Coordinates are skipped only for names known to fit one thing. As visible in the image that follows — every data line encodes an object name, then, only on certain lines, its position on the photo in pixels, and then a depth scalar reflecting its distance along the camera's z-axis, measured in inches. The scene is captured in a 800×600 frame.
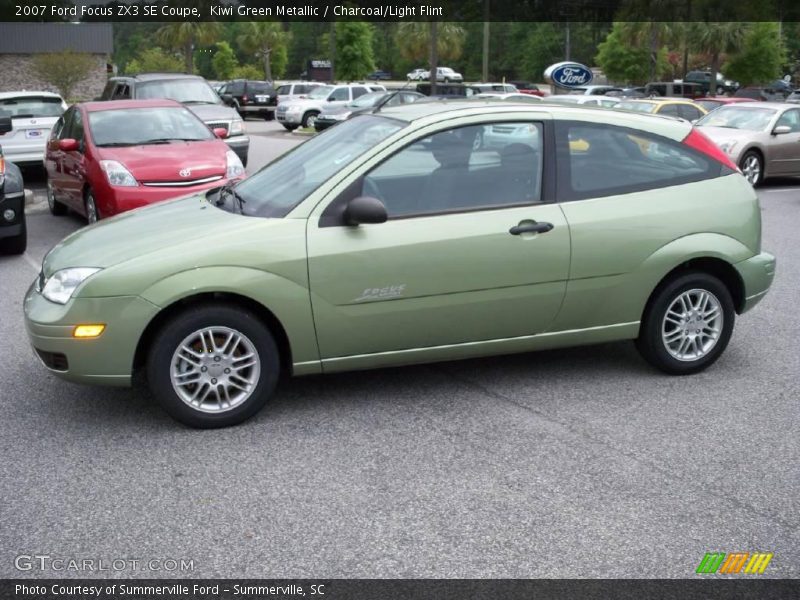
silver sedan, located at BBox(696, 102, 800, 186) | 660.1
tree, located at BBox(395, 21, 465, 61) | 2743.6
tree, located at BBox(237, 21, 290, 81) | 3117.6
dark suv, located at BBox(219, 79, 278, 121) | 1787.6
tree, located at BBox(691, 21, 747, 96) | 1835.6
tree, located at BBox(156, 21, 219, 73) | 2549.2
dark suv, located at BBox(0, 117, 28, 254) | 380.8
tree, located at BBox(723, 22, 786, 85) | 1881.2
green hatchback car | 193.8
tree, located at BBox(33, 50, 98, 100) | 1487.5
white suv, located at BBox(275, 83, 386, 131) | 1459.2
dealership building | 1752.0
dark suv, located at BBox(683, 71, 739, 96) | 2224.4
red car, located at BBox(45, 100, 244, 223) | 411.5
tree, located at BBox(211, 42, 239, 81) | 3245.6
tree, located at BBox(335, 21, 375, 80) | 2785.4
